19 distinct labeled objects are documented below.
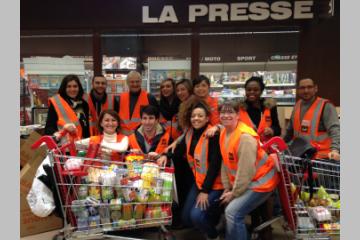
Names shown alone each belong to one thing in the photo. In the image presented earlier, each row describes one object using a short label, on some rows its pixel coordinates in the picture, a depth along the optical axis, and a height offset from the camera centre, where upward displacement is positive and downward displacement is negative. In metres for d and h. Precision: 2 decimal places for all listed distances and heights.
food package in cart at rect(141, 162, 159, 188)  2.84 -0.51
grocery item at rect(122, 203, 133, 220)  2.81 -0.80
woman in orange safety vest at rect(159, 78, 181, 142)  3.90 +0.14
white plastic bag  2.71 -0.68
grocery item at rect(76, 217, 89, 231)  2.71 -0.87
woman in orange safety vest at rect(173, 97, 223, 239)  2.96 -0.46
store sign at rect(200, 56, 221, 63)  6.29 +1.07
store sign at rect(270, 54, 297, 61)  5.77 +1.04
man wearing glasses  3.35 -0.06
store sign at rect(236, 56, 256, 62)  6.60 +1.12
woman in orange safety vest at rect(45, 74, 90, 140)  3.75 +0.07
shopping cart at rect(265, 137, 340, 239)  2.72 -0.70
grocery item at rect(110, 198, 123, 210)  2.77 -0.73
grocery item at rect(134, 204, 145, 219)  2.82 -0.80
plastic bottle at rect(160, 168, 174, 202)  2.87 -0.60
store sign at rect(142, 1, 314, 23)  5.12 +1.61
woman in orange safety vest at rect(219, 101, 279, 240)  2.69 -0.48
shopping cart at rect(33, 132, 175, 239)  2.70 -0.65
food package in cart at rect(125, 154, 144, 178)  2.85 -0.46
